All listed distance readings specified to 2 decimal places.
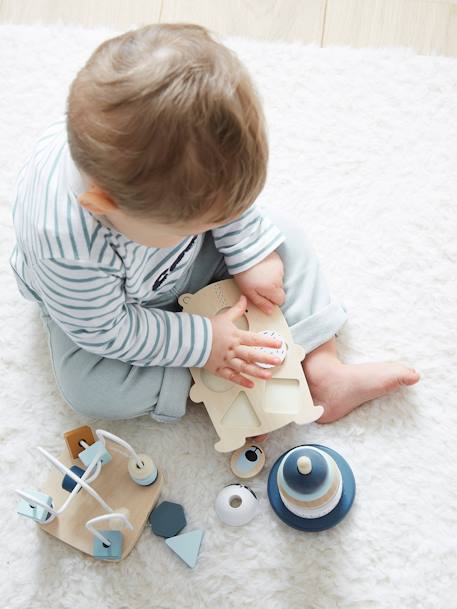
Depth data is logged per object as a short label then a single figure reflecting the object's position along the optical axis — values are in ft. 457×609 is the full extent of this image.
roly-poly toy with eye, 3.03
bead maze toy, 2.82
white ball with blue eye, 2.93
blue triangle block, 2.91
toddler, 1.88
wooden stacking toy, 2.74
